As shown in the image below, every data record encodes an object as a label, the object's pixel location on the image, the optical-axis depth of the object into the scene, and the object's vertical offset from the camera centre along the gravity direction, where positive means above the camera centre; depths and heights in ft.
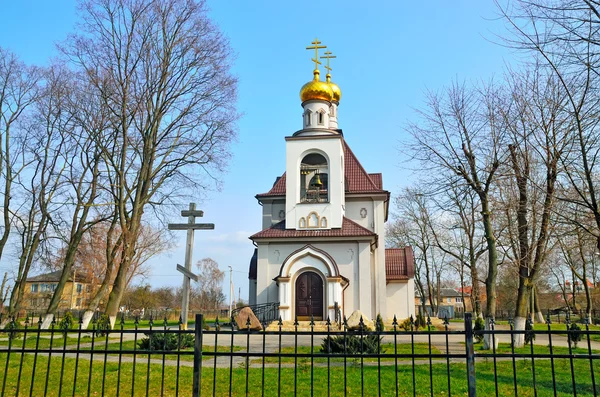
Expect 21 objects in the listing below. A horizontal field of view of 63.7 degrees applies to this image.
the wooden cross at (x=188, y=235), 47.21 +6.14
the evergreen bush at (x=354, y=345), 35.01 -3.25
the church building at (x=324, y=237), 70.64 +9.22
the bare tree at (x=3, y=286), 91.50 +2.27
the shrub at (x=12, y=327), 18.18 -1.15
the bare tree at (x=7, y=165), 57.11 +15.69
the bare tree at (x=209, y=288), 198.18 +4.43
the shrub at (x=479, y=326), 49.01 -2.86
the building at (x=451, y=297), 281.33 +1.41
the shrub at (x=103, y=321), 49.32 -2.27
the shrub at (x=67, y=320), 59.82 -2.64
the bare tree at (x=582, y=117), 19.06 +8.17
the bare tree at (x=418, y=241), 109.60 +14.22
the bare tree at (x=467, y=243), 44.58 +8.77
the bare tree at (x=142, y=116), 51.16 +19.51
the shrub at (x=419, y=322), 66.77 -3.15
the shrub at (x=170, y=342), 36.70 -3.30
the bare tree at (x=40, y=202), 57.77 +11.51
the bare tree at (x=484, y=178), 42.39 +10.77
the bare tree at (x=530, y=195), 24.44 +6.48
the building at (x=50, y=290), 139.73 +2.18
